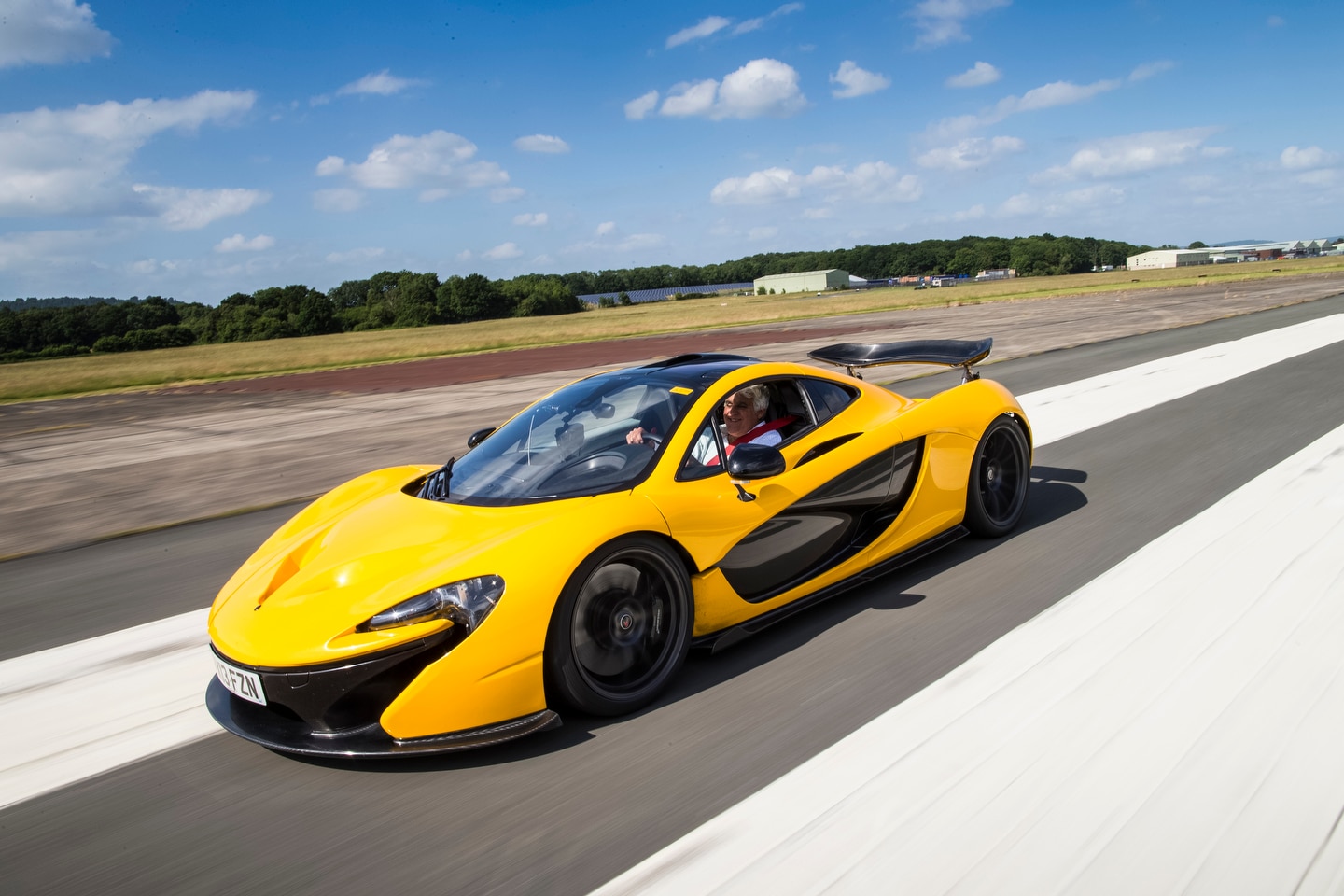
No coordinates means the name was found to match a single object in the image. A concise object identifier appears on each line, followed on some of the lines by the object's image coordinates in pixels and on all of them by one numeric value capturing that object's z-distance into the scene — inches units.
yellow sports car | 114.3
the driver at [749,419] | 168.1
